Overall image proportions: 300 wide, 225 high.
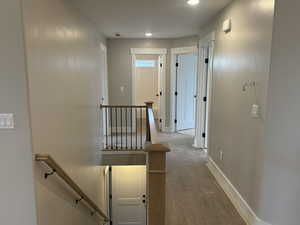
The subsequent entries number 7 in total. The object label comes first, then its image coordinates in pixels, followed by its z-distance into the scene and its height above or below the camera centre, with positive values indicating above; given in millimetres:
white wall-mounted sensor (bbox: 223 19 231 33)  2889 +775
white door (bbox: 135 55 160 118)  9375 +226
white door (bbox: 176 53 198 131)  5996 -61
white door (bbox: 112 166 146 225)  5781 -2797
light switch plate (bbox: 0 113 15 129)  1772 -283
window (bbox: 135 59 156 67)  9352 +916
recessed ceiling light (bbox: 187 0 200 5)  2846 +1052
